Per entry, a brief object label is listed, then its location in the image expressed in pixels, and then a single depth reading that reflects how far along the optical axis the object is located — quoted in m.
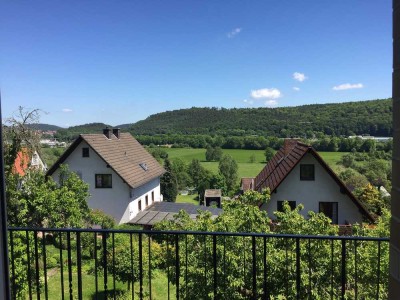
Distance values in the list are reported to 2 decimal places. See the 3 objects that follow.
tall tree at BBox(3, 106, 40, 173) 9.02
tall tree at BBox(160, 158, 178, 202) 28.27
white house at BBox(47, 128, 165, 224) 17.14
